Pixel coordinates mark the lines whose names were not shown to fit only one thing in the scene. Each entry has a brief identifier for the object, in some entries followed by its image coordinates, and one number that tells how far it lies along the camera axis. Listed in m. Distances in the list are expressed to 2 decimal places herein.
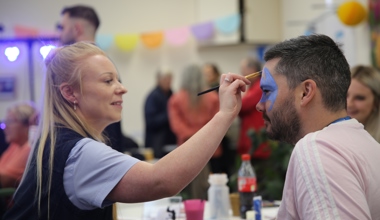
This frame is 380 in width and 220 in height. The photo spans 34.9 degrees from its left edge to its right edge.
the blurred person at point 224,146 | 5.68
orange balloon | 5.51
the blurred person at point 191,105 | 5.32
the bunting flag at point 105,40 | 7.50
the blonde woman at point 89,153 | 1.69
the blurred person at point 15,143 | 3.84
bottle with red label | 2.62
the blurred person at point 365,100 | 3.14
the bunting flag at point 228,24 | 7.79
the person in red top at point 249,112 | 5.03
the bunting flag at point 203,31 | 7.91
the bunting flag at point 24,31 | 6.98
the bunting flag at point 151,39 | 7.85
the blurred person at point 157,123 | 6.41
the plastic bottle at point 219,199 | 2.62
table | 2.56
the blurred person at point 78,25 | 3.36
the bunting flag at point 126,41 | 7.63
